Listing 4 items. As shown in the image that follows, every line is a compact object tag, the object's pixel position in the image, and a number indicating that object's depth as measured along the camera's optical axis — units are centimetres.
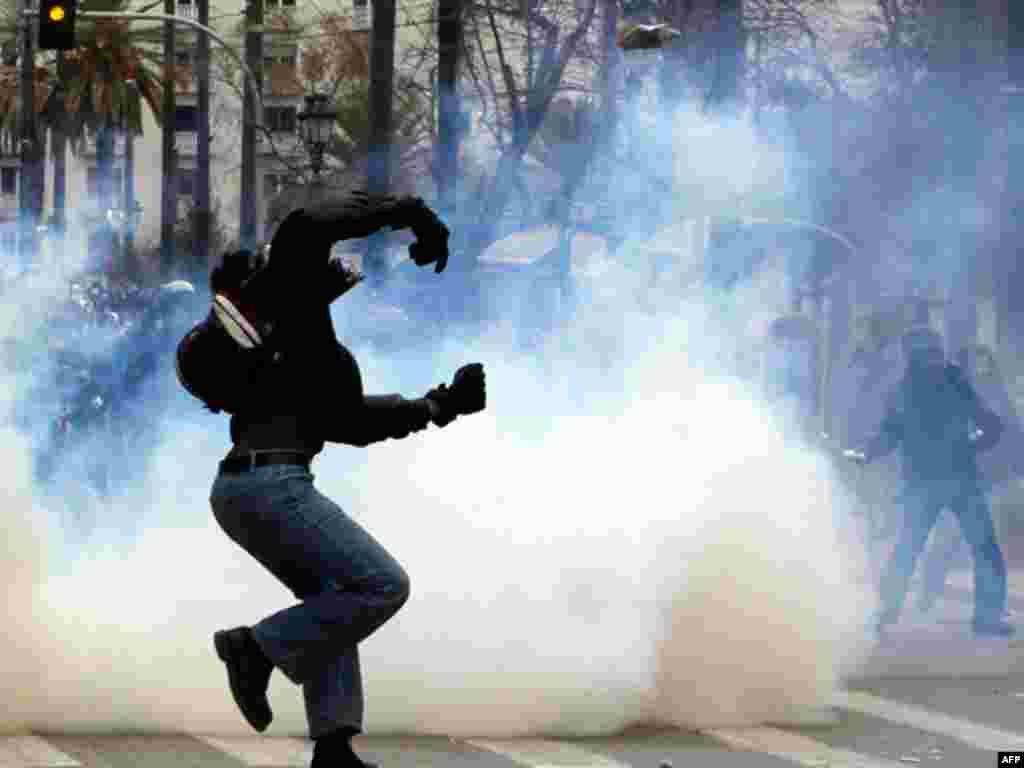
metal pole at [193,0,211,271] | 4062
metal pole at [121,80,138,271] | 2655
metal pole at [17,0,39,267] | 4178
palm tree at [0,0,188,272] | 4772
